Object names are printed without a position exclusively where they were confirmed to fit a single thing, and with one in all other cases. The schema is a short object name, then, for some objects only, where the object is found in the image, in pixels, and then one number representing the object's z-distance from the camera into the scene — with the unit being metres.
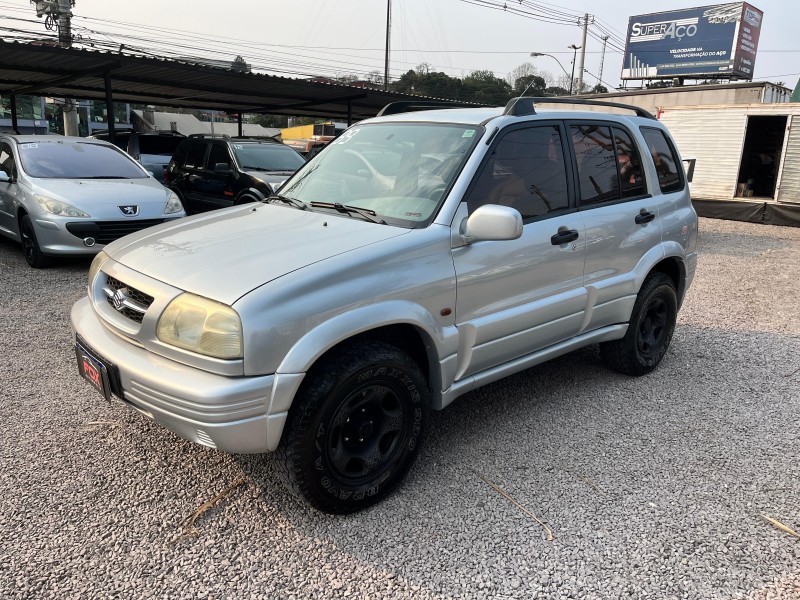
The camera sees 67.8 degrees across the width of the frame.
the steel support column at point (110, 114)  12.70
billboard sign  31.69
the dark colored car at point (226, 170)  9.22
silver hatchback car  6.70
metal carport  11.21
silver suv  2.38
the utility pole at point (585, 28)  38.25
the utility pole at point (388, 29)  32.97
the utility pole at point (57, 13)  19.39
